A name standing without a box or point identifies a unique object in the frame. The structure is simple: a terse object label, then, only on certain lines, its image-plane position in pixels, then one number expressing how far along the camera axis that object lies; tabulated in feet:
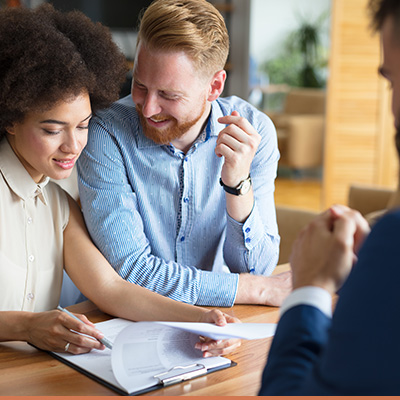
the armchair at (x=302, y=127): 21.81
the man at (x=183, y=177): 6.27
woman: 5.81
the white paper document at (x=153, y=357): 5.04
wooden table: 5.03
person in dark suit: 3.40
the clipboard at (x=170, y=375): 5.03
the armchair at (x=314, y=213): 8.84
